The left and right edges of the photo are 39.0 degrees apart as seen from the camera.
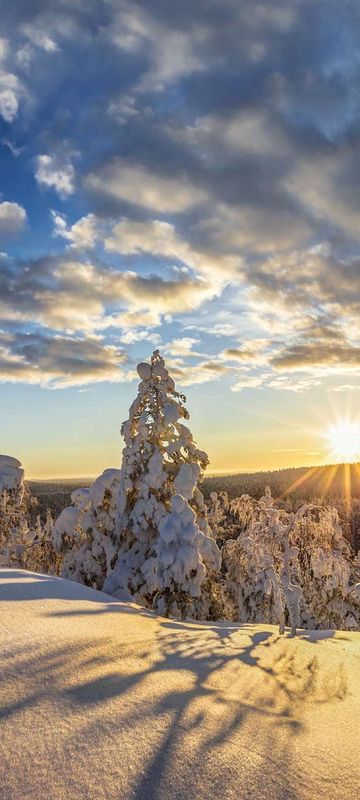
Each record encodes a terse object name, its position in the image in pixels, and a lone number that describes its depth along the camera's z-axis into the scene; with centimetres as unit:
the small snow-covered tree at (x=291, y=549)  1023
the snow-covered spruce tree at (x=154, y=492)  1514
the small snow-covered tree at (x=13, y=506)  2539
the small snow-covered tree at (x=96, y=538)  1748
